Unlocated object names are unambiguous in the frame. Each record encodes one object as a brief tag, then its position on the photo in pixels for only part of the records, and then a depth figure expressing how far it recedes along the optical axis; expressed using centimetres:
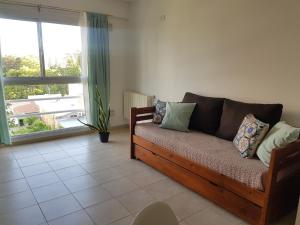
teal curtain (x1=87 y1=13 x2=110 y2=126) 414
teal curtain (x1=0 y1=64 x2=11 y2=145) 349
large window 367
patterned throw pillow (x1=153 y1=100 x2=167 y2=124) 323
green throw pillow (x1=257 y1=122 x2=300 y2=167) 189
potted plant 399
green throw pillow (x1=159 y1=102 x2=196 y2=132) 298
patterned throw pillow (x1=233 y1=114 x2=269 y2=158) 211
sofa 183
